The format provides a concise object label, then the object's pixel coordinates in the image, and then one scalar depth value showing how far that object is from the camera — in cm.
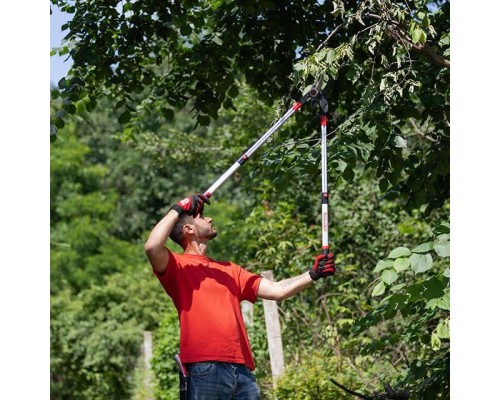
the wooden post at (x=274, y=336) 848
